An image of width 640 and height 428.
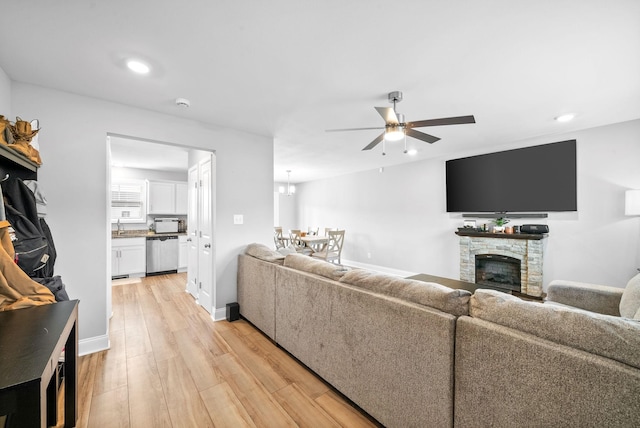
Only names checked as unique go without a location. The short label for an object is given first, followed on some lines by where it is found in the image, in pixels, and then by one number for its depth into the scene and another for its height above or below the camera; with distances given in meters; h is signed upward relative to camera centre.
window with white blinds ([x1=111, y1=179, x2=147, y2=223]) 5.56 +0.31
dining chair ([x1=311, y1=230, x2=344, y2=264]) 5.77 -0.79
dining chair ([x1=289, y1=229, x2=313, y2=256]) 5.86 -0.68
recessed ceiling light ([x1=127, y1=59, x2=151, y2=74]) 1.90 +1.13
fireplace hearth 3.76 -0.72
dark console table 0.73 -0.48
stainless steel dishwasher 5.35 -0.83
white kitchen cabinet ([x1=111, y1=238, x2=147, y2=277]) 4.96 -0.82
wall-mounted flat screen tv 3.64 +0.55
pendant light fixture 7.23 +0.72
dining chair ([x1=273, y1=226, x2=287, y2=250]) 6.66 -0.64
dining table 5.80 -0.59
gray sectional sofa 0.88 -0.61
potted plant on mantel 4.17 -0.13
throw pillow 1.52 -0.53
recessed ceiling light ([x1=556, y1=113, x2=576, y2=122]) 2.97 +1.16
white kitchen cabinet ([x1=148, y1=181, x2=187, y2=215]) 5.74 +0.41
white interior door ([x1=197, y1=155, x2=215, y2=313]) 3.26 -0.29
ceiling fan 2.14 +0.81
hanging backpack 1.51 -0.16
